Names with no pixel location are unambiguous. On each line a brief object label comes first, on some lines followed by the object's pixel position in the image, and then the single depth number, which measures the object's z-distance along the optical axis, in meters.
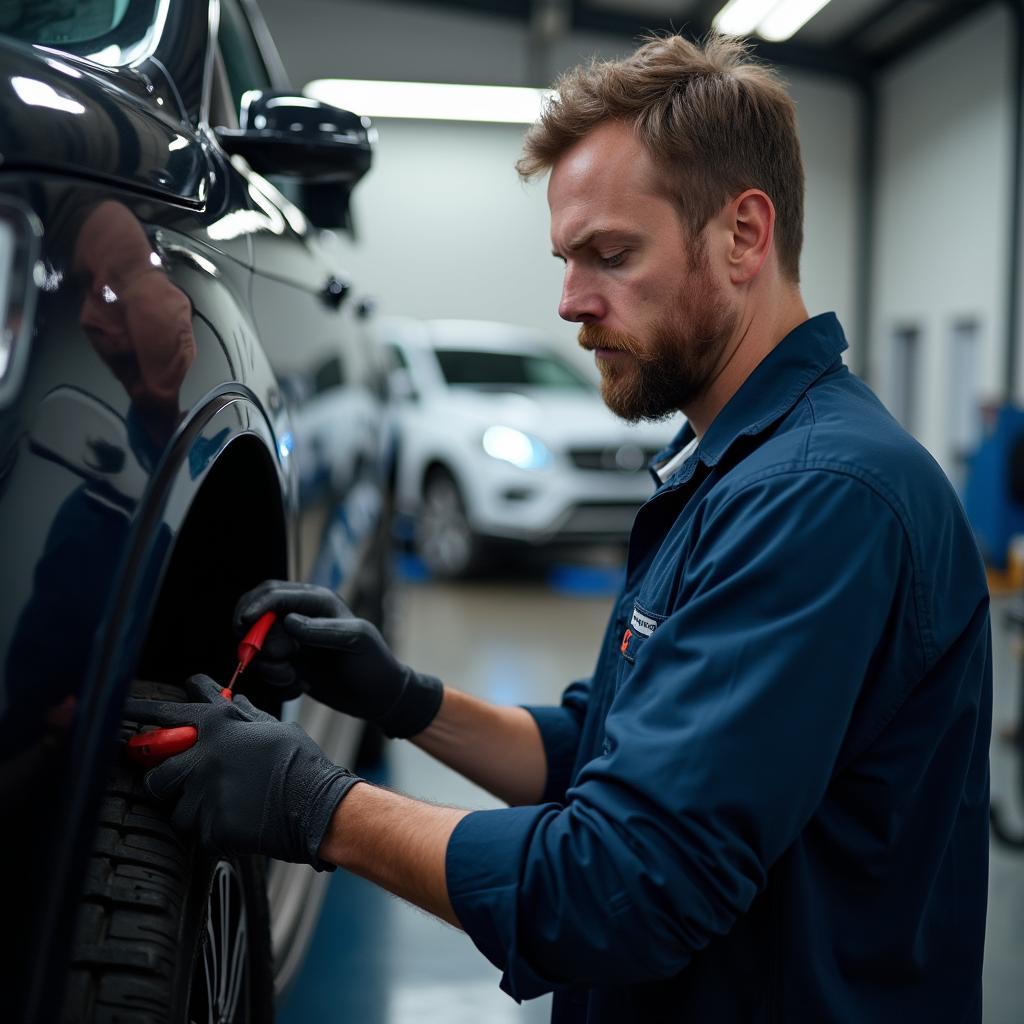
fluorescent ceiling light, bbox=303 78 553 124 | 11.20
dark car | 0.76
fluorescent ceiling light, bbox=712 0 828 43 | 10.18
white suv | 6.25
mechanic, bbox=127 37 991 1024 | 0.90
